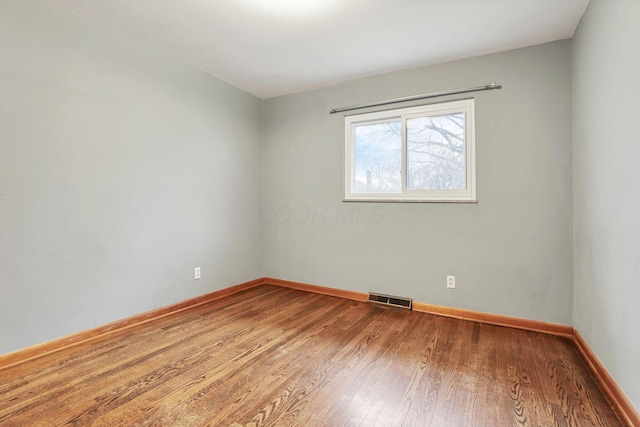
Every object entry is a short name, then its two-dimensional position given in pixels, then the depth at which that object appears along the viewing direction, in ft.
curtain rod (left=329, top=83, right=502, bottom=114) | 8.77
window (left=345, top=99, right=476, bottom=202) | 9.27
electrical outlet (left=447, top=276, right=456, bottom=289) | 9.30
